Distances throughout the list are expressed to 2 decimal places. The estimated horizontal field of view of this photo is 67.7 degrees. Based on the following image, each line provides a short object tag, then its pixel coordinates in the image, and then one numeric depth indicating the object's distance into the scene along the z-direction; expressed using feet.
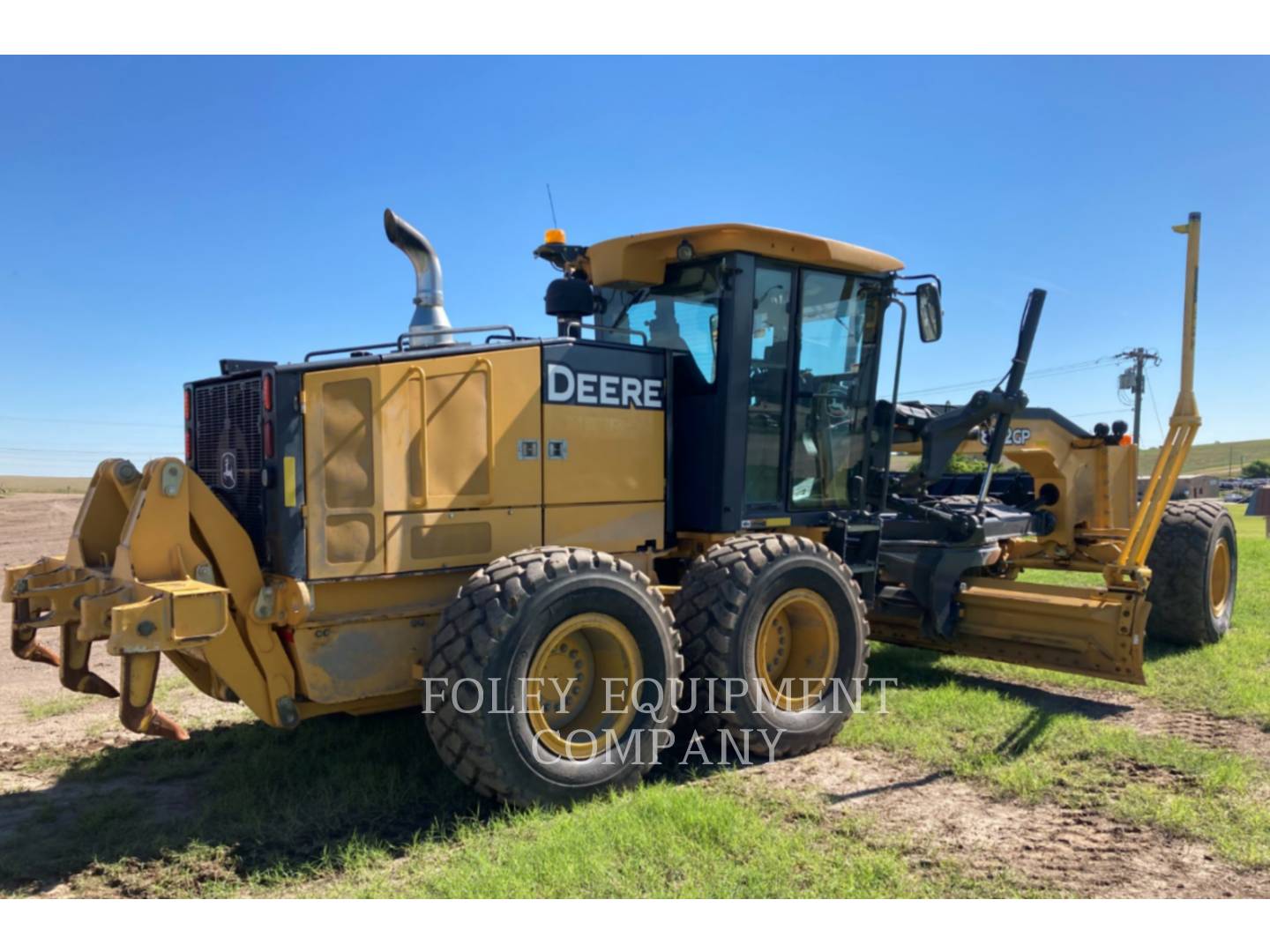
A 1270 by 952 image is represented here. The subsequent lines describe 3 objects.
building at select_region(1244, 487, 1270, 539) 84.51
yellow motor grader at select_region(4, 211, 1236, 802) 14.29
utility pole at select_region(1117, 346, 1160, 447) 138.00
